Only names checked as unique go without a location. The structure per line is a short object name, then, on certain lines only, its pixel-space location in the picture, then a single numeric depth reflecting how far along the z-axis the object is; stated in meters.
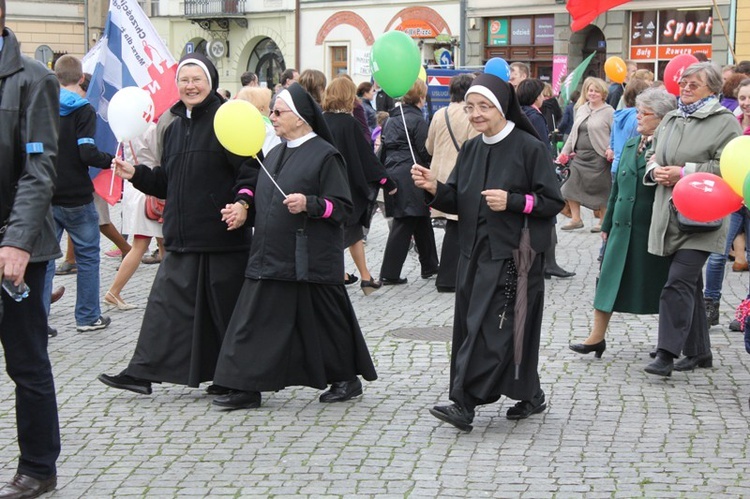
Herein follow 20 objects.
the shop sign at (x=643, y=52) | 32.47
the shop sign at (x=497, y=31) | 35.81
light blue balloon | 11.69
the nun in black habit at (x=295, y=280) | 6.55
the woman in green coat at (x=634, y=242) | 7.81
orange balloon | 18.36
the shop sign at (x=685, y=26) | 31.20
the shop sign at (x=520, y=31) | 35.34
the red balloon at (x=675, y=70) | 11.54
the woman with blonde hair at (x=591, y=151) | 13.76
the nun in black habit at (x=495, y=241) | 6.15
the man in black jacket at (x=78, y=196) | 8.92
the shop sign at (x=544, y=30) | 34.66
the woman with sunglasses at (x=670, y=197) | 7.38
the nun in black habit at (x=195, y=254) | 6.82
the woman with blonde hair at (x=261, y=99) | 9.83
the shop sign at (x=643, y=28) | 32.34
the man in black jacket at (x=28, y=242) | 4.82
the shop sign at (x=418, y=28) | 37.22
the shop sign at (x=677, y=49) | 31.23
